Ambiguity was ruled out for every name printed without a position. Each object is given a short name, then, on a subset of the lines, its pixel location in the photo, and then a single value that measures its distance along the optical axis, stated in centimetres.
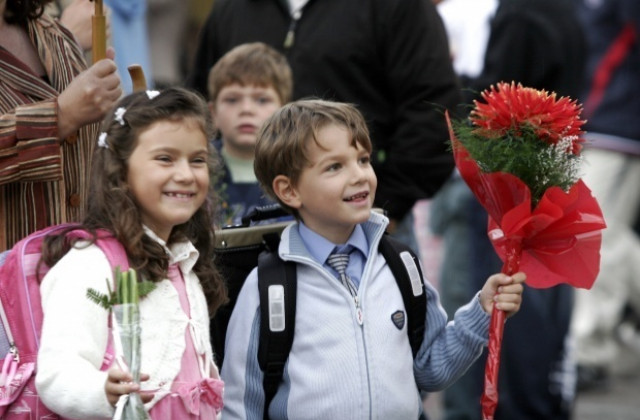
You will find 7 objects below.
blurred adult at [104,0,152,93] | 1370
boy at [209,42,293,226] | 1154
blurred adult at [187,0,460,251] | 1185
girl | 763
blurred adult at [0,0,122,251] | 861
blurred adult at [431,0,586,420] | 1505
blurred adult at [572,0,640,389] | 1819
